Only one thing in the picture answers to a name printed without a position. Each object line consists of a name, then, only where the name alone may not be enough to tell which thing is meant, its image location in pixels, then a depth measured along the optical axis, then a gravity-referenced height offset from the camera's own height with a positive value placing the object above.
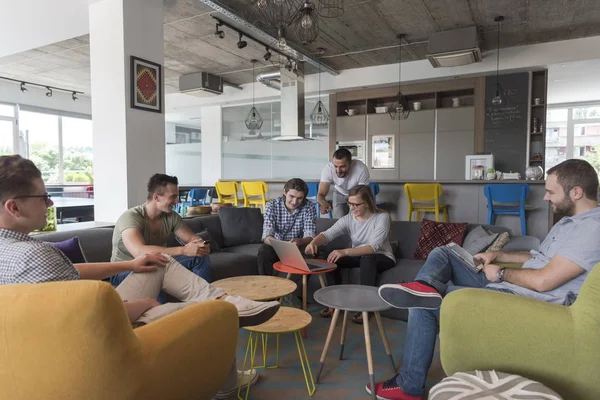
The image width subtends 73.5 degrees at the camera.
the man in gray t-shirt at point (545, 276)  1.57 -0.43
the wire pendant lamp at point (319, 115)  7.17 +1.13
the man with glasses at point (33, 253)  1.14 -0.22
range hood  6.88 +1.25
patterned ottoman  1.11 -0.61
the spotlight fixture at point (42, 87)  8.18 +1.92
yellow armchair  0.95 -0.43
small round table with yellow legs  1.77 -0.68
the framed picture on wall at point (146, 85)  3.76 +0.88
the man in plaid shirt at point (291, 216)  3.33 -0.34
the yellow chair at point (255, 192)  6.16 -0.24
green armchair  1.24 -0.53
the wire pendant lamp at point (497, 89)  5.93 +1.39
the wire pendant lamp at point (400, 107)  6.45 +1.18
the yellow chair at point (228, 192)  6.66 -0.27
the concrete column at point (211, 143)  9.23 +0.76
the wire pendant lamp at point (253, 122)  7.49 +1.01
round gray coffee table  1.93 -0.63
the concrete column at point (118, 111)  3.70 +0.61
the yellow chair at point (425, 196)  4.93 -0.25
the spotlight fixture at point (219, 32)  5.18 +1.86
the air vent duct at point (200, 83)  7.53 +1.78
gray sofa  2.80 -0.58
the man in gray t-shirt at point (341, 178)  4.01 -0.02
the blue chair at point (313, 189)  6.14 -0.20
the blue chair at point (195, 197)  7.48 -0.40
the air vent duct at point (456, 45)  5.27 +1.76
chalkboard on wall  6.31 +0.87
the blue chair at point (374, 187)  5.36 -0.14
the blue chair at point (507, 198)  4.54 -0.24
